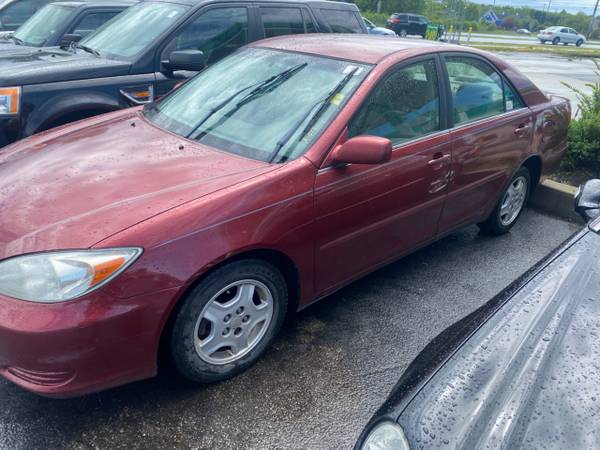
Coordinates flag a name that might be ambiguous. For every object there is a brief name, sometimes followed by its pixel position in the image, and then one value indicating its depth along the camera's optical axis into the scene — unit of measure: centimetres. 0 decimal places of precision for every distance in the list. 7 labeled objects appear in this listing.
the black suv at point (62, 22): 631
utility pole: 4991
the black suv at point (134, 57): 432
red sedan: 205
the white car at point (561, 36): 4119
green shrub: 539
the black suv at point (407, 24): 3428
